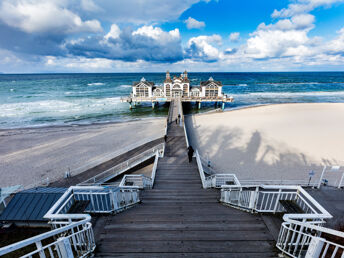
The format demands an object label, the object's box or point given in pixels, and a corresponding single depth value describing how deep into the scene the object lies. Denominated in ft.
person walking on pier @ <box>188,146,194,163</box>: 34.99
